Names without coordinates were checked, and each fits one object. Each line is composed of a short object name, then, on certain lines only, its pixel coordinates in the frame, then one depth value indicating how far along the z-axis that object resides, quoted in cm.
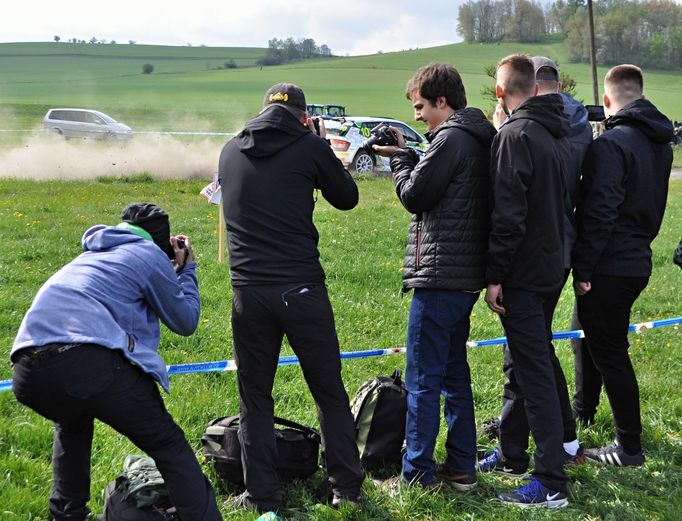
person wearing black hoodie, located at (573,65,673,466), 420
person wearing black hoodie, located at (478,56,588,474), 429
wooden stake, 744
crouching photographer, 302
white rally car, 1928
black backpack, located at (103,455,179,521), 344
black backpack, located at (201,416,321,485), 404
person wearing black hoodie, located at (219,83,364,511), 367
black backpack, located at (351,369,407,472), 430
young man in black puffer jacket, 378
